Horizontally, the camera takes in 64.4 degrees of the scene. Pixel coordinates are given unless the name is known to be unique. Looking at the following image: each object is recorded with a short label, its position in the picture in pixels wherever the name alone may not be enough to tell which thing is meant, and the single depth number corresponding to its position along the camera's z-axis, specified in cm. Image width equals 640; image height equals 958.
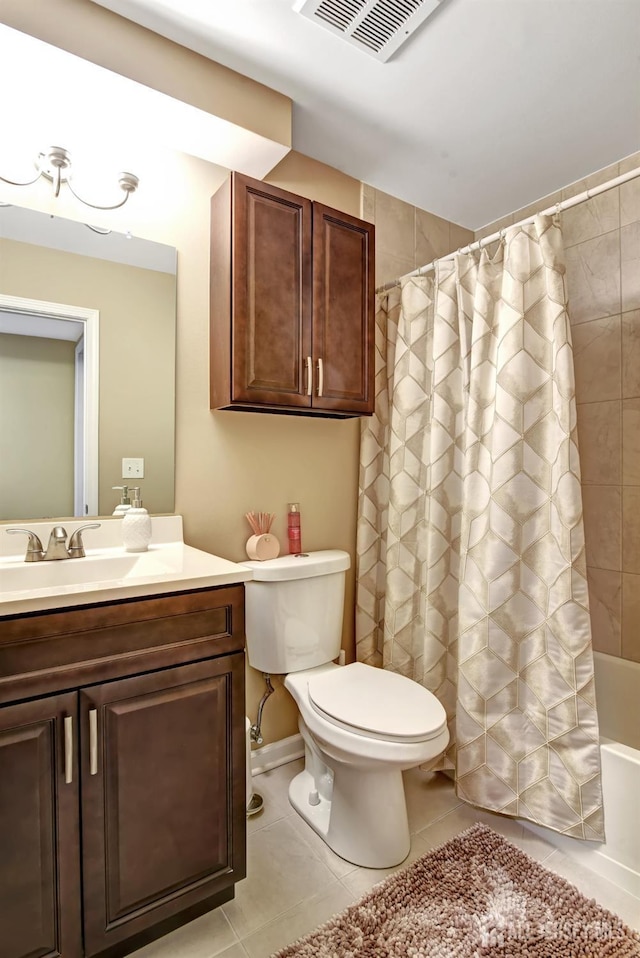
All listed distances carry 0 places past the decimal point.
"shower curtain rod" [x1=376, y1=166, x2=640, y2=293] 141
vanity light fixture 148
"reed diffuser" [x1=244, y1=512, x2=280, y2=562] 187
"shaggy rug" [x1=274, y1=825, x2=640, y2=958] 124
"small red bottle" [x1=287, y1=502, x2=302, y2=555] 199
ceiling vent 134
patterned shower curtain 153
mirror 147
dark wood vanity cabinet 103
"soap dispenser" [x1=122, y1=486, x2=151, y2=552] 156
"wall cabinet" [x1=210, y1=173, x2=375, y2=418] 165
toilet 142
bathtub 142
